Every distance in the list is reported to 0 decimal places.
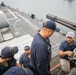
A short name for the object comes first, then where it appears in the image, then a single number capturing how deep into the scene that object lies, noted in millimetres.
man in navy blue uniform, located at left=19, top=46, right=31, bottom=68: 2191
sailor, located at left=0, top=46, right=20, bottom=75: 1661
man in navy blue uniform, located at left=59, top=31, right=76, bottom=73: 2160
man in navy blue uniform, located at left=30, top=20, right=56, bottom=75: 1371
